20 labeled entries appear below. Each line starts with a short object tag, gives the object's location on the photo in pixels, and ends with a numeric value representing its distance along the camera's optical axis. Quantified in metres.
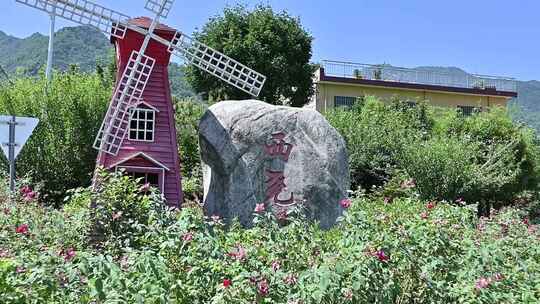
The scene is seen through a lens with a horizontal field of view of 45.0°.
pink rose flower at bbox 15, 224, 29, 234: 5.16
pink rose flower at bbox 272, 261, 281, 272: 4.58
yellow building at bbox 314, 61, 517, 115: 29.45
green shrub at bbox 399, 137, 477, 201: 18.48
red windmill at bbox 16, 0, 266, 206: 12.78
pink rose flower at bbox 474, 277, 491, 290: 4.37
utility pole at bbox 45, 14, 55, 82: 20.35
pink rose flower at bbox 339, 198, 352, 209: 5.48
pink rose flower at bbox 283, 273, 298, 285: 4.39
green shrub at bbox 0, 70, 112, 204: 17.19
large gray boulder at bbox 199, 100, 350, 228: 11.95
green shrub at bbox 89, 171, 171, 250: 7.91
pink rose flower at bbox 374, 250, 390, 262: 4.45
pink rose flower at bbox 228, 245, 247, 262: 4.45
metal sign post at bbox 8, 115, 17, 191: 8.66
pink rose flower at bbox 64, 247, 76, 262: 4.58
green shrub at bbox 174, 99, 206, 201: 18.89
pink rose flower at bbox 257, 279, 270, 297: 4.06
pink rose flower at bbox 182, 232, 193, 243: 4.68
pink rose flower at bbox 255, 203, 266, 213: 5.49
